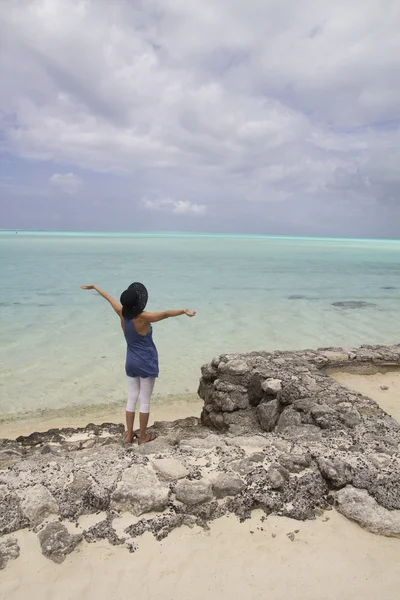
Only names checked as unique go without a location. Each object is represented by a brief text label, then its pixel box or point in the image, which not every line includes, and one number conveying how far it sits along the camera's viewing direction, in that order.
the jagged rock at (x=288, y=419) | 4.99
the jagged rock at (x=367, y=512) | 3.10
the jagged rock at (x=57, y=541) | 2.88
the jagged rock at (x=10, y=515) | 3.07
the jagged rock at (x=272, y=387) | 5.46
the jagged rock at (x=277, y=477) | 3.44
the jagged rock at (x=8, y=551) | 2.82
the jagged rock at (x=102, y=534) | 2.98
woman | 4.38
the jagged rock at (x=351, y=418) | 4.66
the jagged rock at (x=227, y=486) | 3.39
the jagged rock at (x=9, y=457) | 4.12
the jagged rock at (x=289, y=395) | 5.34
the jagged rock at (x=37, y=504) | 3.15
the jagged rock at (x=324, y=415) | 4.71
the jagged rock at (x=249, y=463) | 3.64
